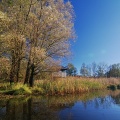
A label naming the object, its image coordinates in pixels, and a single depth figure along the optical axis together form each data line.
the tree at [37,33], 12.25
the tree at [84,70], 59.69
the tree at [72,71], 59.78
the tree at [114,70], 52.79
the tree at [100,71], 54.87
